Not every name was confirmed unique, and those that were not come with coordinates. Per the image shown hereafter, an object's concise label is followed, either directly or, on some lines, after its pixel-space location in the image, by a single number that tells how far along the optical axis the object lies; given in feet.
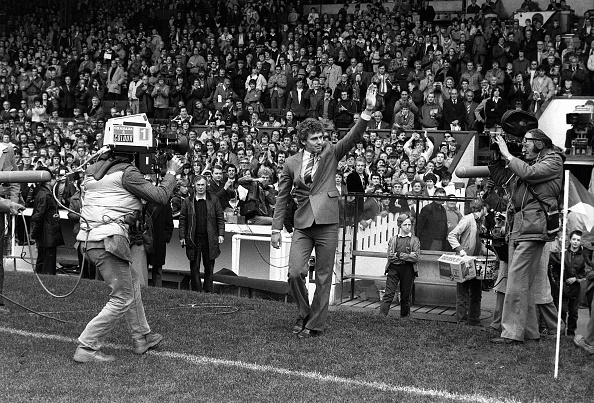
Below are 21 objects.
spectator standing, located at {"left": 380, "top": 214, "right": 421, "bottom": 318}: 35.12
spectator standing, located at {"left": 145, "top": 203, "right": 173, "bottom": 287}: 44.73
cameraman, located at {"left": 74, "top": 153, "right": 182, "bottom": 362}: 25.24
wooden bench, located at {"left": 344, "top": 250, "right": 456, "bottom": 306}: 36.88
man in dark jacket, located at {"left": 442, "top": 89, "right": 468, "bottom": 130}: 64.44
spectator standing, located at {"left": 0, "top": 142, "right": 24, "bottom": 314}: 34.11
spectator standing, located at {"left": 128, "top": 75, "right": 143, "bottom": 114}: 84.33
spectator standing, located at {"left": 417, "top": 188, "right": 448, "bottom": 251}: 36.94
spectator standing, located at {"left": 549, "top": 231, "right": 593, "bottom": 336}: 32.24
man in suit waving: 28.55
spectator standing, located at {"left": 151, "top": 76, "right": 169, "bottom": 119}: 82.23
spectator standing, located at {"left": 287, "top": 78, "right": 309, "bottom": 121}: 72.38
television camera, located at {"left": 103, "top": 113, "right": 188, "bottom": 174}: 25.77
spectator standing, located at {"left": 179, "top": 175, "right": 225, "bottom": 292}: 44.52
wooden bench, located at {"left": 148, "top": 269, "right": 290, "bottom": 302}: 39.27
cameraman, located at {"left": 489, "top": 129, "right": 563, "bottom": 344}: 26.50
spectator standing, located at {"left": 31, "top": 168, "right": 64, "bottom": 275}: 49.11
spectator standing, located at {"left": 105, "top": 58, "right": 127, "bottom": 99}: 88.53
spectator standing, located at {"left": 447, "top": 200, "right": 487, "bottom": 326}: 33.40
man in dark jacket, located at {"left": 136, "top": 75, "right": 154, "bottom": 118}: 83.51
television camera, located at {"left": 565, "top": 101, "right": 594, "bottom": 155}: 60.49
